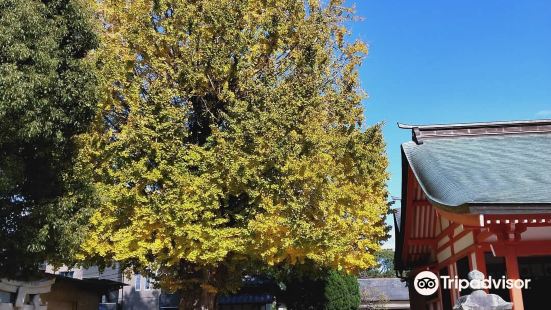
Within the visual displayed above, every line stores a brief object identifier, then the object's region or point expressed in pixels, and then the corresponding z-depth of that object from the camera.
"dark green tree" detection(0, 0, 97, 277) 7.53
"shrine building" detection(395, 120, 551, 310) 7.61
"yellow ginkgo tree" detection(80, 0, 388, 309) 11.59
